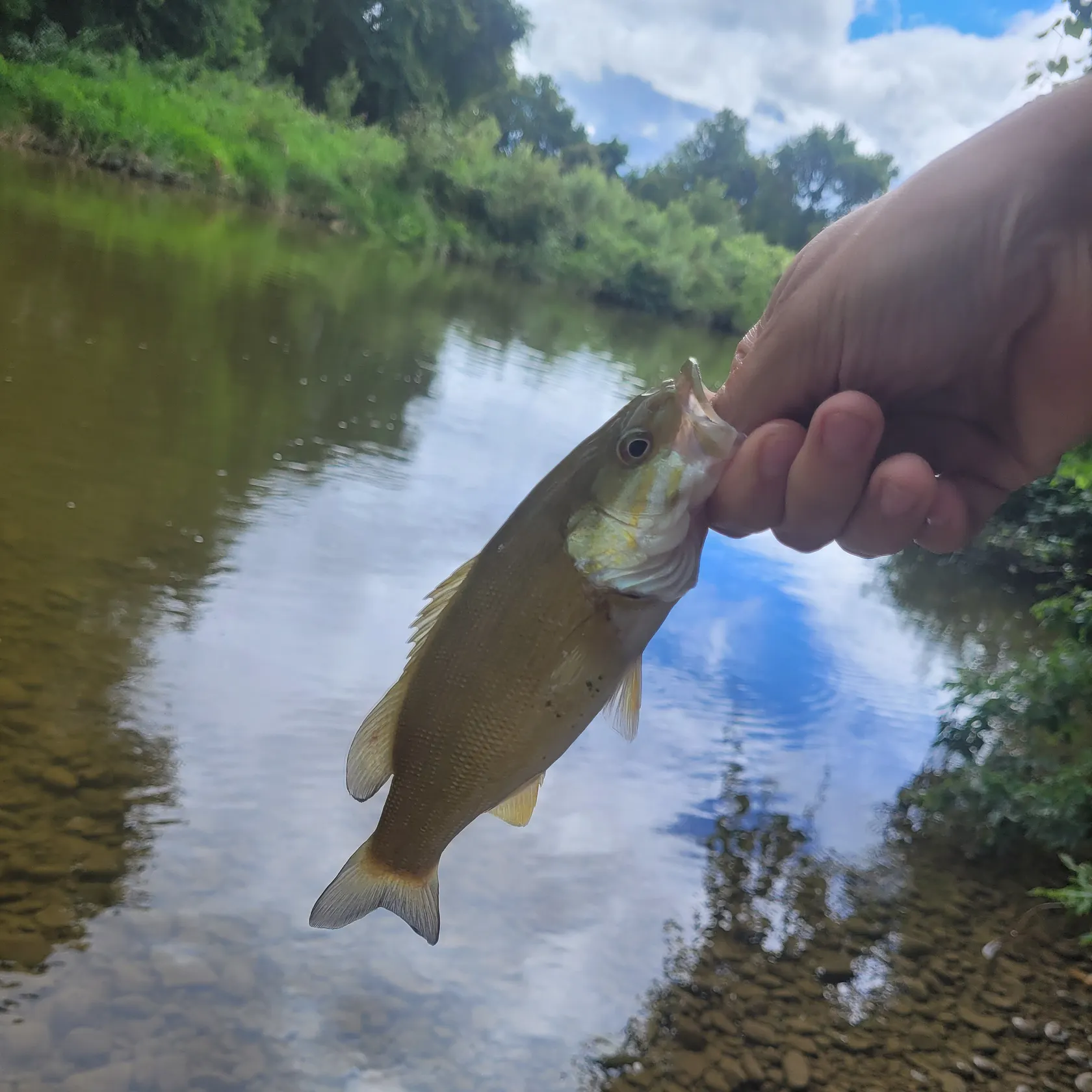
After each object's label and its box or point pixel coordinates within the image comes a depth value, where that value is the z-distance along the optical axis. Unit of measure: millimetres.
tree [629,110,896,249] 39812
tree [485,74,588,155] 47125
